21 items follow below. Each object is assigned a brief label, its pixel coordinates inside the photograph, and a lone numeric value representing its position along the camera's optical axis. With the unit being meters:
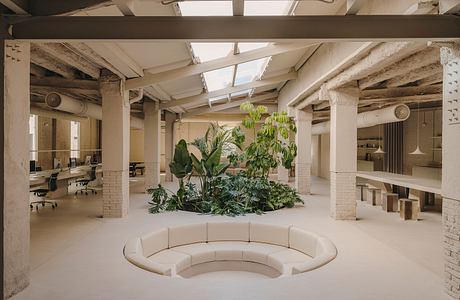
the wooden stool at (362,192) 11.98
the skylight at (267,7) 5.49
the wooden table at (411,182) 7.97
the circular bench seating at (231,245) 6.27
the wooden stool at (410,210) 8.71
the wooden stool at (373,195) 10.94
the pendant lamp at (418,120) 13.35
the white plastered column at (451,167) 3.95
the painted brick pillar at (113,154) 8.38
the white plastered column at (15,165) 3.81
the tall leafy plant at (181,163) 9.78
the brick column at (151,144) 13.47
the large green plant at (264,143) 10.81
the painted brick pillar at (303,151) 13.07
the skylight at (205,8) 5.29
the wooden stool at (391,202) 9.72
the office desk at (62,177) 10.10
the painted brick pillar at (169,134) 17.52
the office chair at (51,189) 9.88
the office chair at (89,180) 12.85
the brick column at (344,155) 8.46
